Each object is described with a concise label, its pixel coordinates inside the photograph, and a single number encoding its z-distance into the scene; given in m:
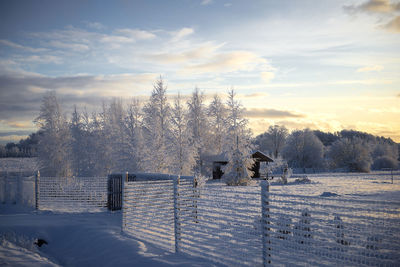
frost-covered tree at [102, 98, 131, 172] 29.59
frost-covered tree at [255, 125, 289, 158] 89.19
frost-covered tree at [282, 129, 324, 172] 73.31
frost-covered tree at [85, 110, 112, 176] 35.91
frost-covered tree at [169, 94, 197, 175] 29.16
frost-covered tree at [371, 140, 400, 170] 74.78
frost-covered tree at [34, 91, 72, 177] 31.02
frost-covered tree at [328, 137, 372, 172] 64.94
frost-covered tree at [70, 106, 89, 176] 36.84
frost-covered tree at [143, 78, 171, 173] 26.73
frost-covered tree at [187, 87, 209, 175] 49.19
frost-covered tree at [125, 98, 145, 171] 28.25
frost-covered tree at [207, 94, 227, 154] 51.55
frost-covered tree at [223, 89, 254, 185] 35.25
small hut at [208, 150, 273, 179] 44.96
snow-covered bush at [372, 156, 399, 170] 74.36
